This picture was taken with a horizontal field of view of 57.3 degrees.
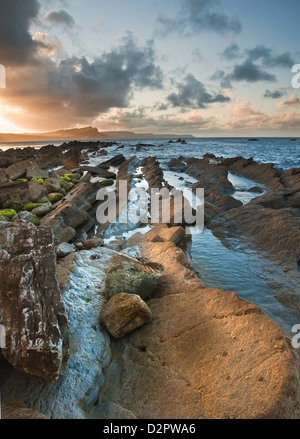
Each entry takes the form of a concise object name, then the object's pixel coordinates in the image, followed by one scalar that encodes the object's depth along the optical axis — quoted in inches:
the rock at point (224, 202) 588.4
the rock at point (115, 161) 1466.5
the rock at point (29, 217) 449.2
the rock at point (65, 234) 401.7
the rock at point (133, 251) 319.5
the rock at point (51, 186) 682.2
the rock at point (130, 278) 230.8
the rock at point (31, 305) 155.4
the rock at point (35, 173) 863.7
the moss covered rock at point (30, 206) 532.9
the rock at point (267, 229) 361.5
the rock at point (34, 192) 589.1
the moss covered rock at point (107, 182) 868.8
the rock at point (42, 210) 511.0
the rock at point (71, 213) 415.6
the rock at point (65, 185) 746.8
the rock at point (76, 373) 155.2
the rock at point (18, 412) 134.6
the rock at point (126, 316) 198.7
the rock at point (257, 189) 767.0
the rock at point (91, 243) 351.9
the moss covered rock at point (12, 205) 544.2
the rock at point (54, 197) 624.3
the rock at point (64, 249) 306.8
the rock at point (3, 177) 736.4
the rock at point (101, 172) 1054.7
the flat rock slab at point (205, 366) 140.6
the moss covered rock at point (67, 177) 883.4
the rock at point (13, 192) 561.3
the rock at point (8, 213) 476.7
